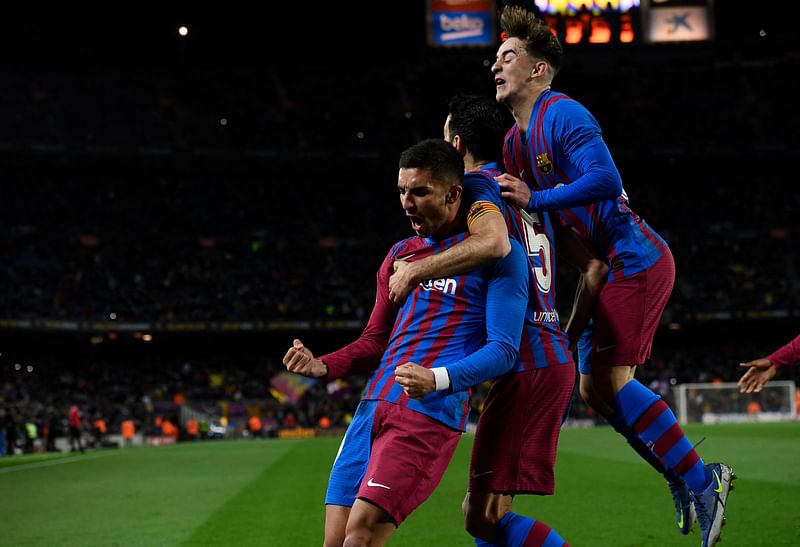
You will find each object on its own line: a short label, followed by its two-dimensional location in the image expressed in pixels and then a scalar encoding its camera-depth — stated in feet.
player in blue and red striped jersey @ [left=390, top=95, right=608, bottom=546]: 13.70
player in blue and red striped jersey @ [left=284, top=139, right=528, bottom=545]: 11.50
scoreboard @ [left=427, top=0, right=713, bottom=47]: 96.17
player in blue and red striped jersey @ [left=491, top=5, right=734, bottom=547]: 15.70
